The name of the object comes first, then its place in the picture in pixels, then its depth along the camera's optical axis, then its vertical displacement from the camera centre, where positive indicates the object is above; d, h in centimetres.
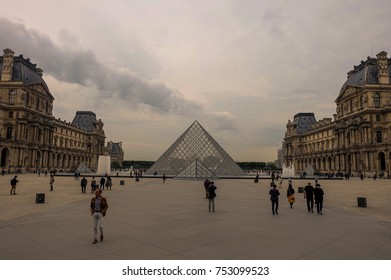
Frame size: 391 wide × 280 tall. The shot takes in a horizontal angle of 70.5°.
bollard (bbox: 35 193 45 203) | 1258 -148
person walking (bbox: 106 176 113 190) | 2084 -124
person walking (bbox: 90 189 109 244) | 653 -98
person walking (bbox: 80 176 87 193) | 1795 -115
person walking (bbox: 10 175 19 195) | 1602 -98
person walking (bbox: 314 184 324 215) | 1074 -106
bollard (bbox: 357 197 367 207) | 1263 -144
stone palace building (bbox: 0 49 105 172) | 5350 +949
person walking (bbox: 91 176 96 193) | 1687 -118
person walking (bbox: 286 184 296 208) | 1204 -110
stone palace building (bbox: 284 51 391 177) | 5212 +949
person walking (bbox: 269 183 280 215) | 1042 -99
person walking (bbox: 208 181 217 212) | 1076 -101
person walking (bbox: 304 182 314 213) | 1136 -92
